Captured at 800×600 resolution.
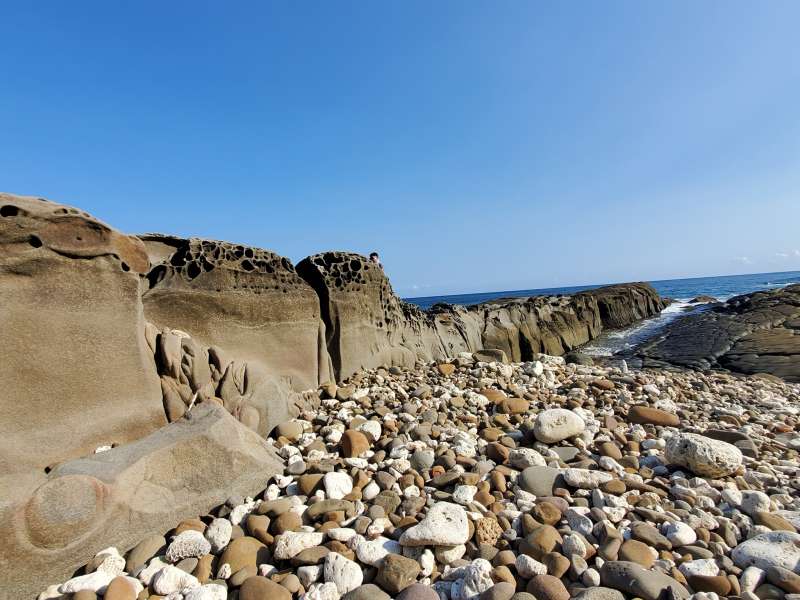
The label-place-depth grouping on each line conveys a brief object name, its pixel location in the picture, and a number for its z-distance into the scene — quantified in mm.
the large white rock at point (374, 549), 2307
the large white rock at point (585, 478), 3023
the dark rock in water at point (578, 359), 10639
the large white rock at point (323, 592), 2088
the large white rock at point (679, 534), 2428
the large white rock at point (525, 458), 3355
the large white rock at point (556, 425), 3838
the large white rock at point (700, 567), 2201
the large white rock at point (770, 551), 2230
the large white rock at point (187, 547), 2408
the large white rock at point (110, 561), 2330
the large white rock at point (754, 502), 2803
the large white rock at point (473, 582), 2072
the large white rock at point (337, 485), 2945
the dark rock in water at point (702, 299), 35762
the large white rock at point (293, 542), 2367
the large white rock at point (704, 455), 3273
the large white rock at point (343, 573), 2158
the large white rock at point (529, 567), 2168
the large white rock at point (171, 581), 2174
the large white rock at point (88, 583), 2168
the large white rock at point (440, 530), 2332
